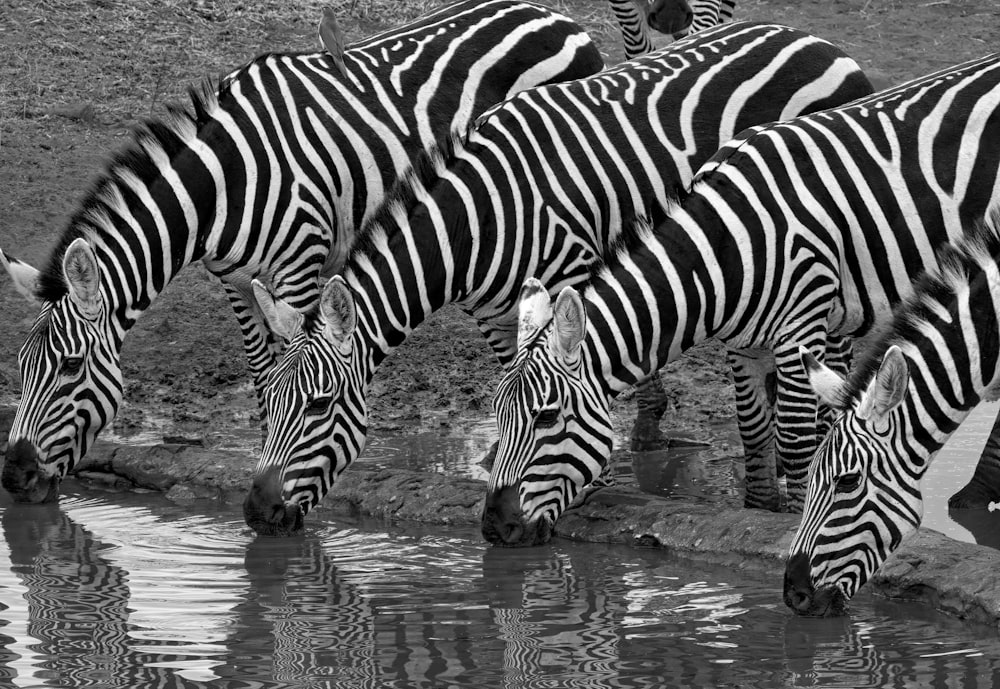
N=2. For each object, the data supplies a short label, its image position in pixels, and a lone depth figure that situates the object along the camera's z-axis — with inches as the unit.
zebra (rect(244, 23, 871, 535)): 581.9
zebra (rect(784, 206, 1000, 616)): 467.8
